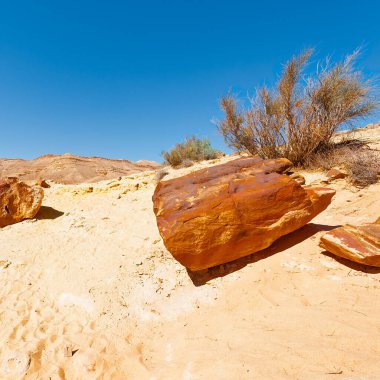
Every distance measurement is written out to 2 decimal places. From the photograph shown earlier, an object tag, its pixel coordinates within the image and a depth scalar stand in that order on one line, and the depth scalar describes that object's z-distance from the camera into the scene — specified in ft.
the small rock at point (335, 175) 17.84
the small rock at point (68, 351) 8.62
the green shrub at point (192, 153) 35.58
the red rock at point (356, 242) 8.87
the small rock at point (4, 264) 14.16
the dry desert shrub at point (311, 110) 21.17
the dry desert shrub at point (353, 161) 16.47
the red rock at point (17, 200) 19.84
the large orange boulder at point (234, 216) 10.44
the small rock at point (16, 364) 8.08
